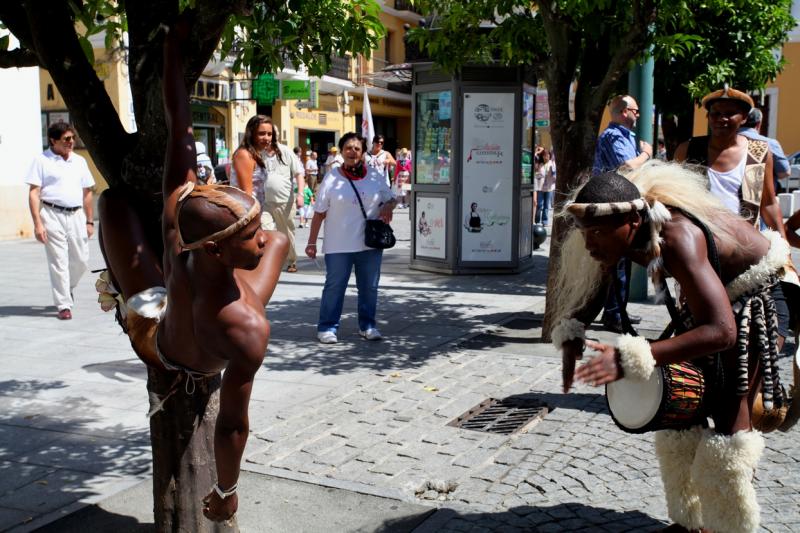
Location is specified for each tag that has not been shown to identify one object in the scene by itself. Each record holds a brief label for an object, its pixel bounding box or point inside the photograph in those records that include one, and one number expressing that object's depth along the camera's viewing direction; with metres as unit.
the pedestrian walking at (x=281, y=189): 9.62
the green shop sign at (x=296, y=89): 28.95
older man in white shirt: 8.13
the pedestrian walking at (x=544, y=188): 19.53
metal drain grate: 5.07
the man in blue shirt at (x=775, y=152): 6.32
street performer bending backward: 2.50
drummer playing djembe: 2.77
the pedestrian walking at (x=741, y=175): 5.37
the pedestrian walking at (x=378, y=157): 18.55
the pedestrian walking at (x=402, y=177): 25.50
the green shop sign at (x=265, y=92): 25.03
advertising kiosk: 11.05
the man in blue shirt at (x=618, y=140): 7.02
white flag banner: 18.53
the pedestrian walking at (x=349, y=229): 7.11
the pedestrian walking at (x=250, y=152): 7.18
